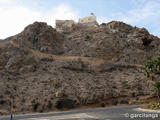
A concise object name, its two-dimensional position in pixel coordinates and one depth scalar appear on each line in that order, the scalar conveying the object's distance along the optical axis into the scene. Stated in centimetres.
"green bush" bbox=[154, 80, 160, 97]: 2782
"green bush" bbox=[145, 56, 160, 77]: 3037
